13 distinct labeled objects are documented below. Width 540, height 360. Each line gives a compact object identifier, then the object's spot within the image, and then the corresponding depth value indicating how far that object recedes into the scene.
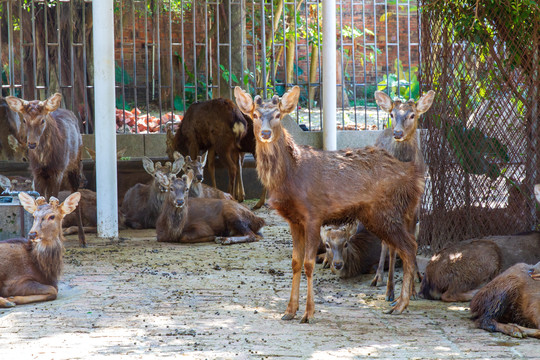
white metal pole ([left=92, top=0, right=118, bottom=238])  17.07
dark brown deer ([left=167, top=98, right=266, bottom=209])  23.43
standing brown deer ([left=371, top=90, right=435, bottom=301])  13.20
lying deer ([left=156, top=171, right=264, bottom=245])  18.06
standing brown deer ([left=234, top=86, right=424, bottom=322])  10.90
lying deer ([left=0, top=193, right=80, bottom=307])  11.78
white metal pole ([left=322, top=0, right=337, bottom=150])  19.25
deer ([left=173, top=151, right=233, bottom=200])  20.97
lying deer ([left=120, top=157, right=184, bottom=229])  19.51
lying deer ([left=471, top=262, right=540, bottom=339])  9.98
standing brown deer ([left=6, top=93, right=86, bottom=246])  16.10
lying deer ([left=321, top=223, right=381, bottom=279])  13.78
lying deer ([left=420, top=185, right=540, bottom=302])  11.98
